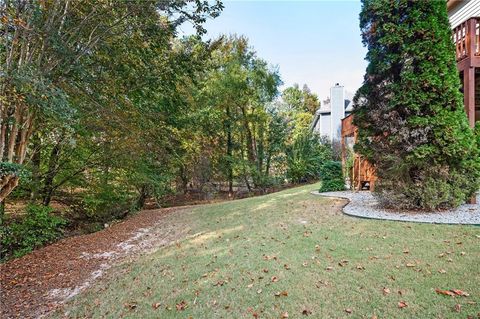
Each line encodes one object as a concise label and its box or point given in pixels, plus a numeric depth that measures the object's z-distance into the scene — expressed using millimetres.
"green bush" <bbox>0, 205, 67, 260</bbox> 6410
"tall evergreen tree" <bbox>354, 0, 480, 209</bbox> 5348
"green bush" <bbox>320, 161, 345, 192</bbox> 9469
